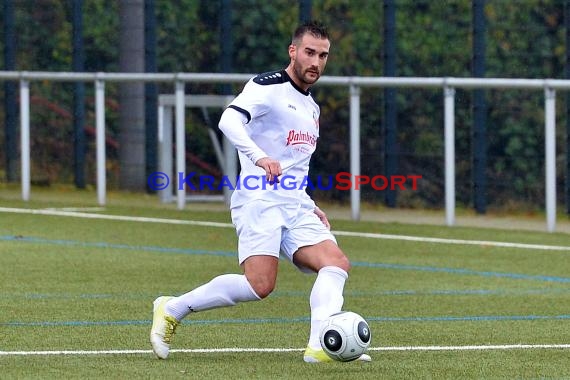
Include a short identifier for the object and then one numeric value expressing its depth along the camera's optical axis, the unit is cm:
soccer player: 1648
